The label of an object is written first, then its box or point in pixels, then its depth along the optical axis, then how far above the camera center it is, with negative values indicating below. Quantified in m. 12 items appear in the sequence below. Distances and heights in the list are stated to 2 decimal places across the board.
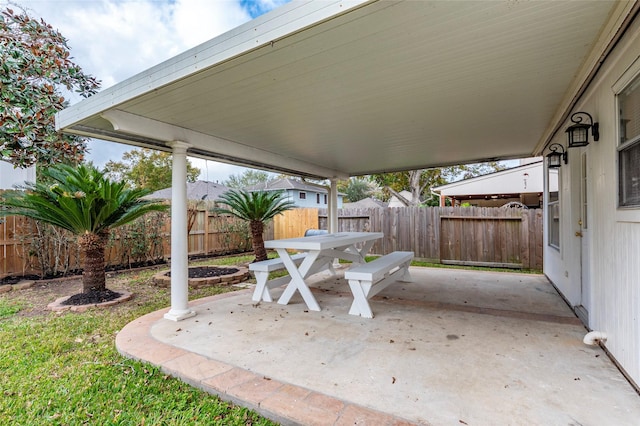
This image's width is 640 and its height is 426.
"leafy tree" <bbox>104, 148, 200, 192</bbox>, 18.17 +2.99
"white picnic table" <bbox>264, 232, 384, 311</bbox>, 3.99 -0.60
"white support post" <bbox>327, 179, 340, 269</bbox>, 7.43 +0.14
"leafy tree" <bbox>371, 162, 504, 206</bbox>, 15.55 +1.94
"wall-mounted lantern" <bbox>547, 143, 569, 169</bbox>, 4.10 +0.81
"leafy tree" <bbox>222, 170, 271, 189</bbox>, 35.69 +4.66
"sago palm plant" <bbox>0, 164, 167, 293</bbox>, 4.31 +0.17
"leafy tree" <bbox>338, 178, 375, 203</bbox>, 36.84 +3.16
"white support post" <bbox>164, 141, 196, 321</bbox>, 3.66 -0.26
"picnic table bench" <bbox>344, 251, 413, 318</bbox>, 3.62 -0.82
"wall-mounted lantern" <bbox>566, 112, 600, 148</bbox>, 2.95 +0.79
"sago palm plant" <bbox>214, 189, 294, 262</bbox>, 7.38 +0.20
